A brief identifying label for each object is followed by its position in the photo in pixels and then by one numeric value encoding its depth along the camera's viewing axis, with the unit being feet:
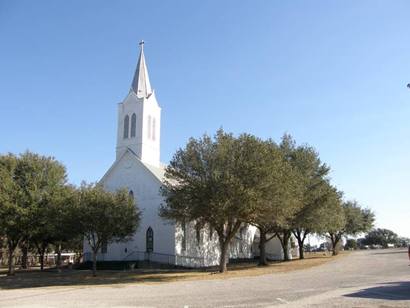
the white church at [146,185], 156.35
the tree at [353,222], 250.49
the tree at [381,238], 414.00
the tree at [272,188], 112.68
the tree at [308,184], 157.07
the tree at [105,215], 118.42
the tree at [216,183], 110.32
